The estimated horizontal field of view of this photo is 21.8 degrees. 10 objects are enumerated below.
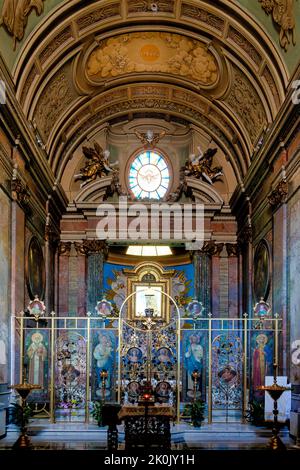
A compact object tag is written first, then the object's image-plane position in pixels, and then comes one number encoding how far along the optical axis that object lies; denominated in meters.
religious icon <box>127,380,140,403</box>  21.59
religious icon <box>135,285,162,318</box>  28.39
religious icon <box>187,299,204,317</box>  20.55
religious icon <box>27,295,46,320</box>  18.62
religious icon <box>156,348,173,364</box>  24.94
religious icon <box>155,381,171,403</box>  21.92
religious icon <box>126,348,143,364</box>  25.11
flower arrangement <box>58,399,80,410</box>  18.88
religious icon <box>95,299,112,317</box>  19.84
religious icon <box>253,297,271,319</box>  18.90
